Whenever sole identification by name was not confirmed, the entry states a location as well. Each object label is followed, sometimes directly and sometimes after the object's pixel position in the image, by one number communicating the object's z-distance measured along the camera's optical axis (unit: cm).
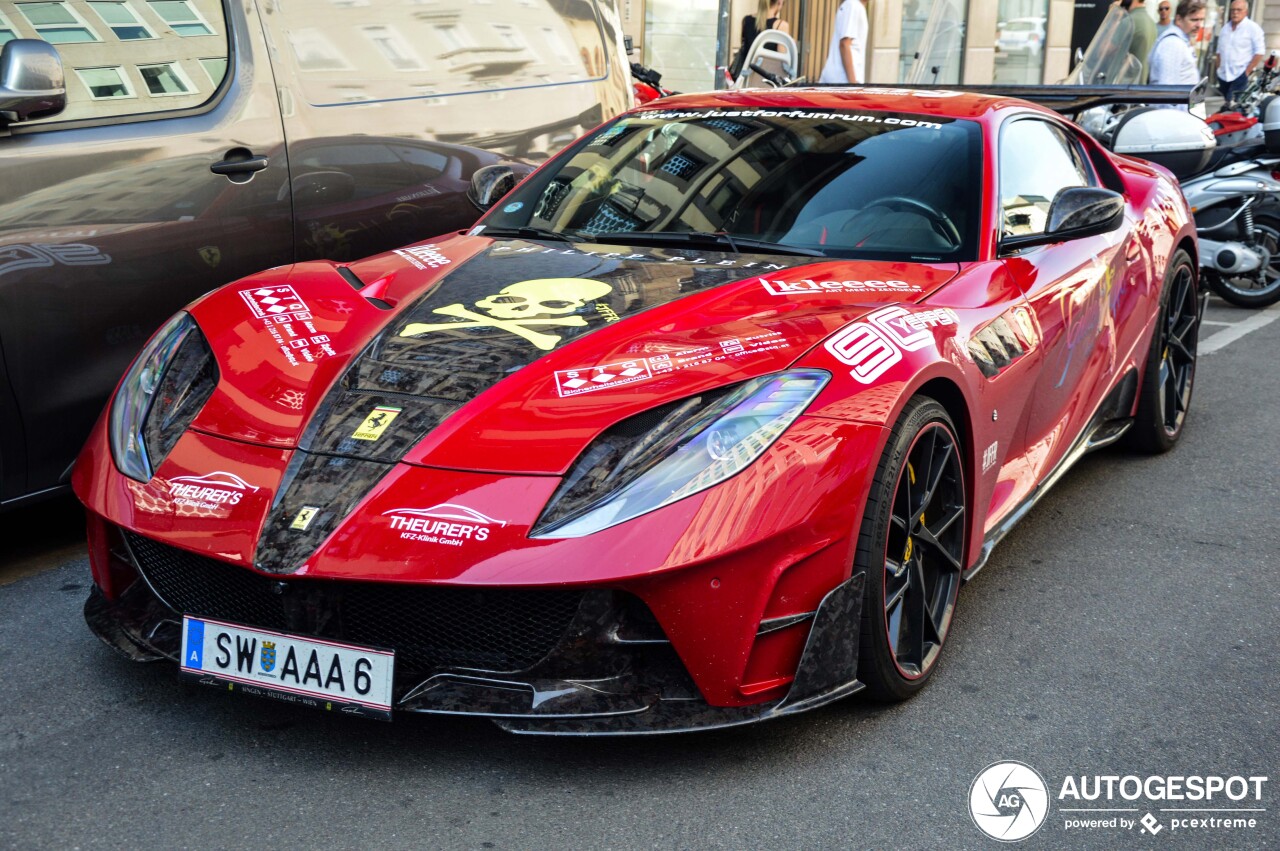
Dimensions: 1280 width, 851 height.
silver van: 384
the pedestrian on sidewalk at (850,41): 1002
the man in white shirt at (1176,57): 1118
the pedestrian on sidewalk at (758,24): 1192
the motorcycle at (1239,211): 843
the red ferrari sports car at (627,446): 262
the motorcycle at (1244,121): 891
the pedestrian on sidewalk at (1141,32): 997
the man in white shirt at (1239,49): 1450
